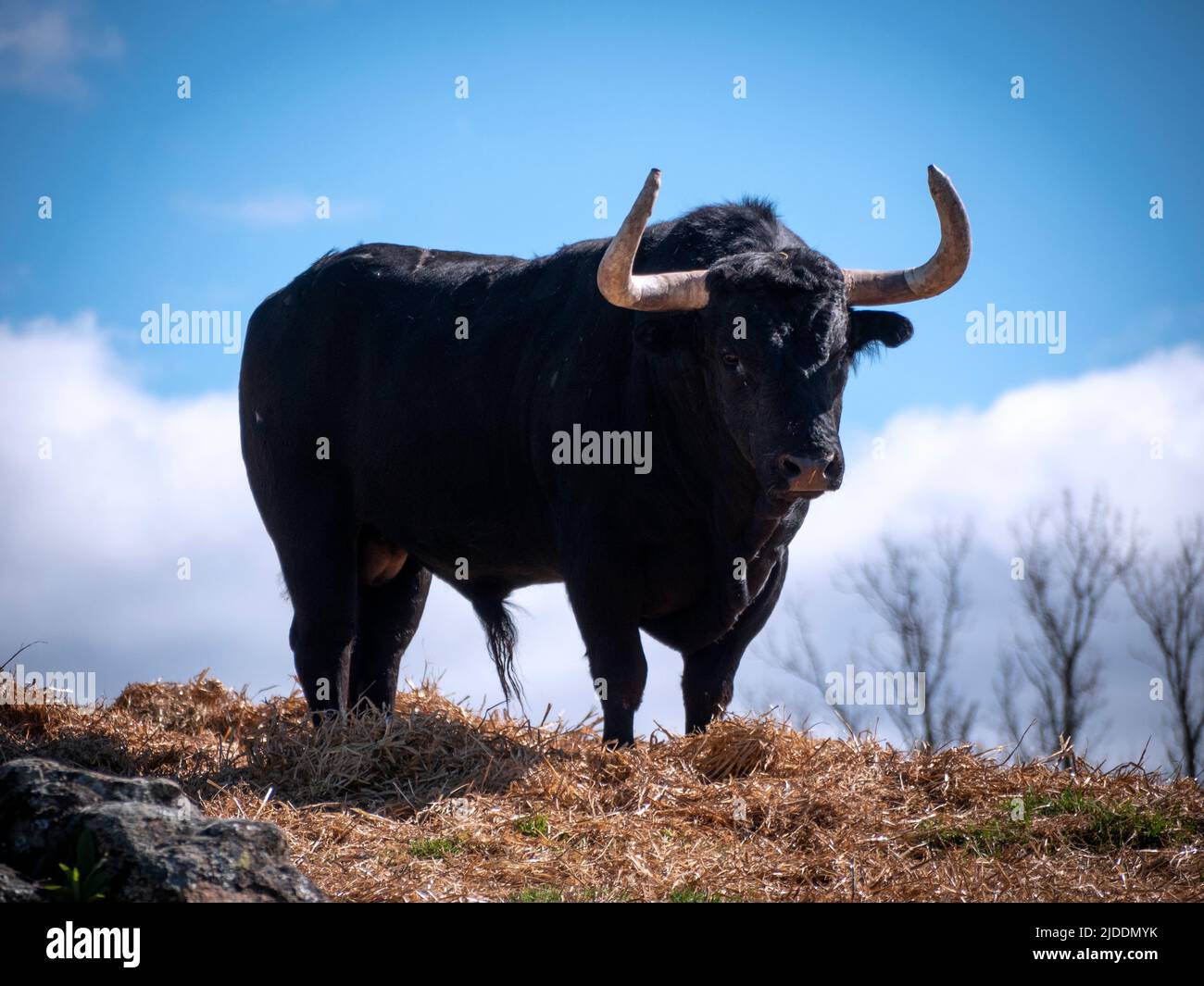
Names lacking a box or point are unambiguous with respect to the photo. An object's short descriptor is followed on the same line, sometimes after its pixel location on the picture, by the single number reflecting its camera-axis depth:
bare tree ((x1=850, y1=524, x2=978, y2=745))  24.81
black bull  7.65
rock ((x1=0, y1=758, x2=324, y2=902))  4.13
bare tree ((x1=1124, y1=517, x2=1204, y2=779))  20.05
